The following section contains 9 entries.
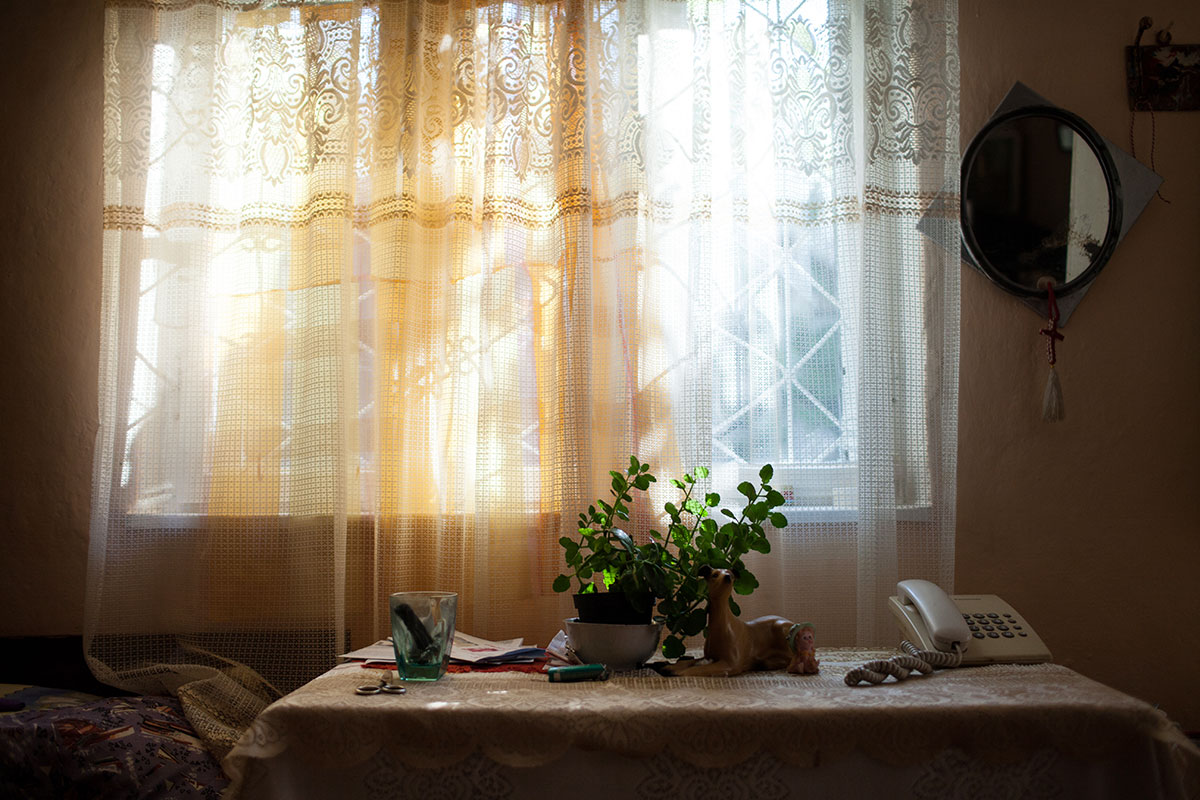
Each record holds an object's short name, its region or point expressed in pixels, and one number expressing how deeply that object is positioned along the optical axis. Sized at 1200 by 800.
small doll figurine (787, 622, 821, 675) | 1.35
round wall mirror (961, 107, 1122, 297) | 2.13
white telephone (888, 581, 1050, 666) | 1.42
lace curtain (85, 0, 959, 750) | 2.03
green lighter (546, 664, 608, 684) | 1.30
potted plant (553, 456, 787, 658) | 1.39
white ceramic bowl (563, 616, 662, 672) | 1.37
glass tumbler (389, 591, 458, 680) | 1.31
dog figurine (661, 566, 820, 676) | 1.35
